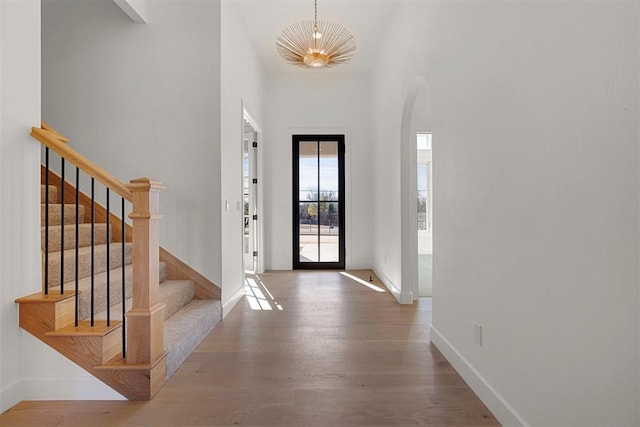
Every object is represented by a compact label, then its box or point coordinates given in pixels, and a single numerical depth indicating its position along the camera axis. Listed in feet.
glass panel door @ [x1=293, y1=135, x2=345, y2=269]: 19.60
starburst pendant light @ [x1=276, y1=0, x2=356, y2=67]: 13.75
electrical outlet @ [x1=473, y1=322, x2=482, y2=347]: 6.30
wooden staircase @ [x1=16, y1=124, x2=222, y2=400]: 6.25
